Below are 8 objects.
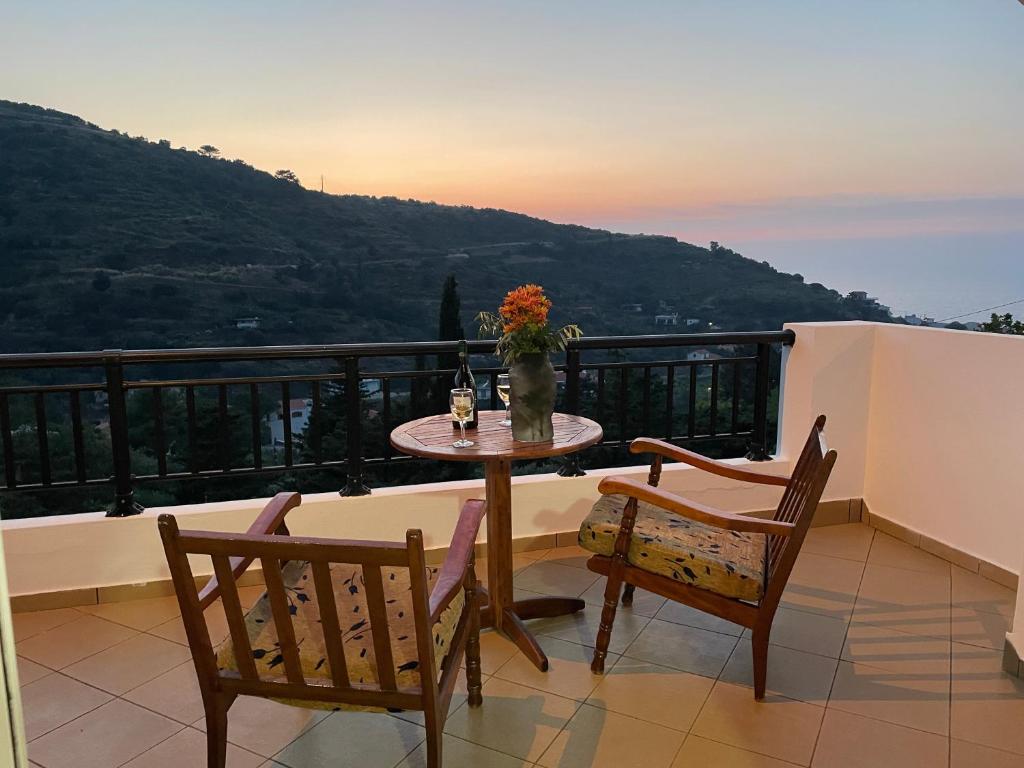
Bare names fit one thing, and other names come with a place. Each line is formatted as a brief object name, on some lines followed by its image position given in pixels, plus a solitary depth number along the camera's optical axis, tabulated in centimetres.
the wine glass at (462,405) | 265
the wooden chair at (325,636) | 147
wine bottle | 271
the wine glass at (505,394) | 267
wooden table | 238
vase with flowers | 247
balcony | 212
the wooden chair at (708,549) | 220
